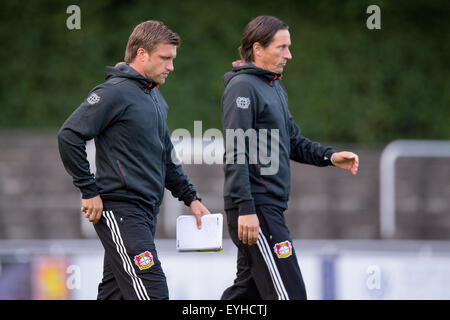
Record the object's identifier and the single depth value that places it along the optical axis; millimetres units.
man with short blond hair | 8414
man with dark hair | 8859
